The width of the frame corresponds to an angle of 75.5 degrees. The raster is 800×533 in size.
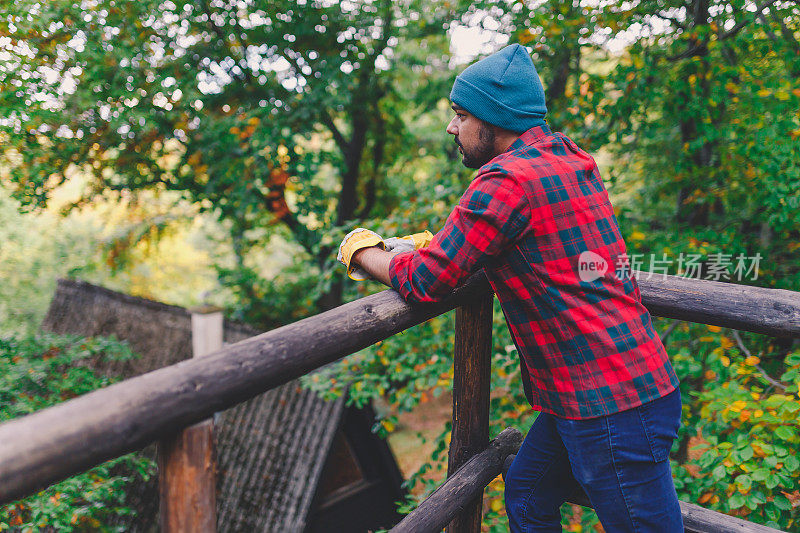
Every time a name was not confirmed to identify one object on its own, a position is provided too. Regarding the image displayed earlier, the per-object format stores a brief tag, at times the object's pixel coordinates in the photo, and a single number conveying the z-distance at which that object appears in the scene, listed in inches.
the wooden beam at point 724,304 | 62.9
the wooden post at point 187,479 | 41.3
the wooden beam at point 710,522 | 64.9
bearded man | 54.8
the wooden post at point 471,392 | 78.5
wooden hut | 274.5
